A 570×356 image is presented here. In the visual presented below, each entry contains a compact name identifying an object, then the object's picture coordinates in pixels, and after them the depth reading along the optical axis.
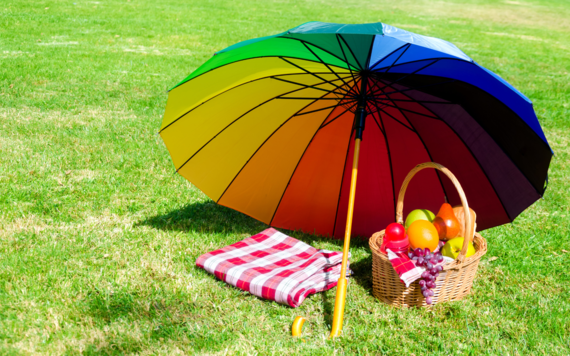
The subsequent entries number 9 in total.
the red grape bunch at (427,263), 2.86
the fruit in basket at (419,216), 3.25
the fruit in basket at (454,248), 3.09
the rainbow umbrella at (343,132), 2.91
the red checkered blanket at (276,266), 3.11
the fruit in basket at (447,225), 3.14
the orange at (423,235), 2.99
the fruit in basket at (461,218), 2.99
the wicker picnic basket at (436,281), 2.94
